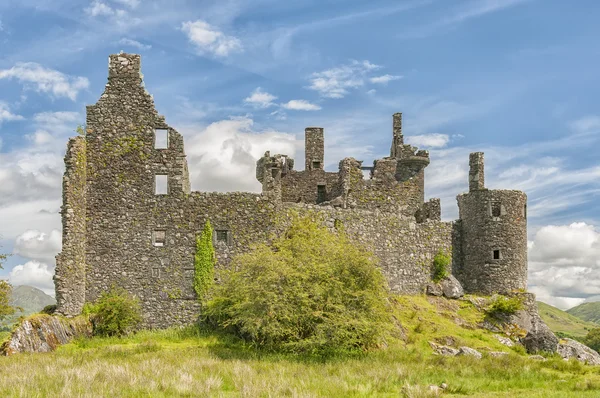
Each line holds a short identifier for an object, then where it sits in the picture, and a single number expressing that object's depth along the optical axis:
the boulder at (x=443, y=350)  32.50
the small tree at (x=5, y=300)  41.19
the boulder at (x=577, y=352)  36.78
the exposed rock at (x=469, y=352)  31.36
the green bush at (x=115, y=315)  32.83
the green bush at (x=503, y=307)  40.38
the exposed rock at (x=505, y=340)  37.47
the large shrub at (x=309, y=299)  28.22
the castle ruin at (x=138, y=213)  33.31
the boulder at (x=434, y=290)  42.06
